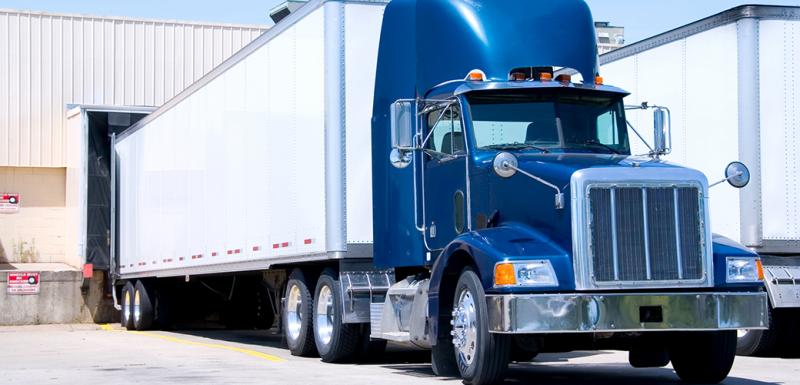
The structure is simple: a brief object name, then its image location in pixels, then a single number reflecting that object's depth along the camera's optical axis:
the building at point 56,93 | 33.12
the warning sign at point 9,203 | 32.81
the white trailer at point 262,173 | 15.01
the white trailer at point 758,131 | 15.32
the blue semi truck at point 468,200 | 10.66
